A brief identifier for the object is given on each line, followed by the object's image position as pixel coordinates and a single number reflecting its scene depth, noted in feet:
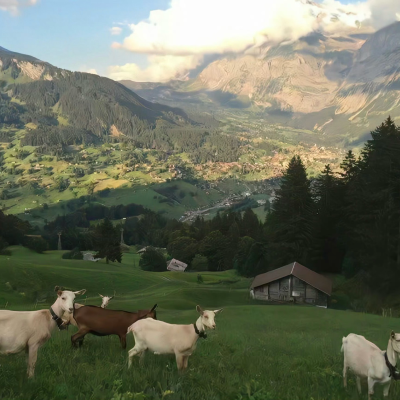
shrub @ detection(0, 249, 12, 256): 301.37
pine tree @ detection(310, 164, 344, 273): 231.09
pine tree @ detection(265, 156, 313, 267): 227.61
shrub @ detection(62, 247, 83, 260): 351.46
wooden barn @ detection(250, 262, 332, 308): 193.47
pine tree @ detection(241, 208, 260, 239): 432.25
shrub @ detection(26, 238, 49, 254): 355.56
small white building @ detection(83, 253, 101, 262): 418.72
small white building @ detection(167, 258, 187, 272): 395.55
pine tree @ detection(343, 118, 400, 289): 168.55
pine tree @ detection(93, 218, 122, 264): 293.84
